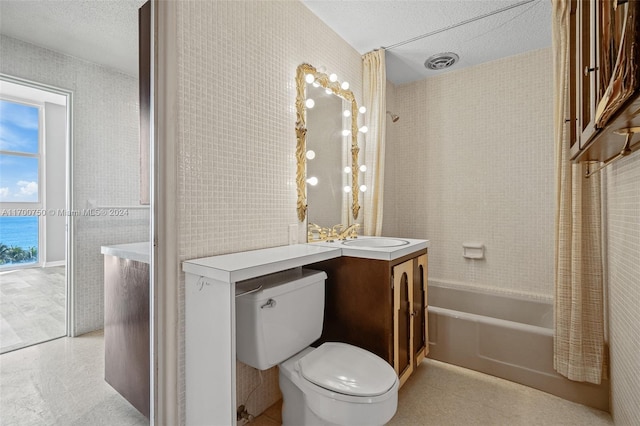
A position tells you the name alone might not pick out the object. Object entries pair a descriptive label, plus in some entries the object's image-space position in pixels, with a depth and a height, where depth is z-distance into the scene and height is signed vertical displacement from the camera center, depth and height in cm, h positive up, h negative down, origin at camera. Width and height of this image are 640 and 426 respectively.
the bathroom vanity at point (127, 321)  146 -52
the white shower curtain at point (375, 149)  263 +51
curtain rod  209 +132
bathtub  186 -87
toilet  125 -68
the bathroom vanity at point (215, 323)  117 -44
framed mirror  204 +45
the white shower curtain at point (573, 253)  178 -25
